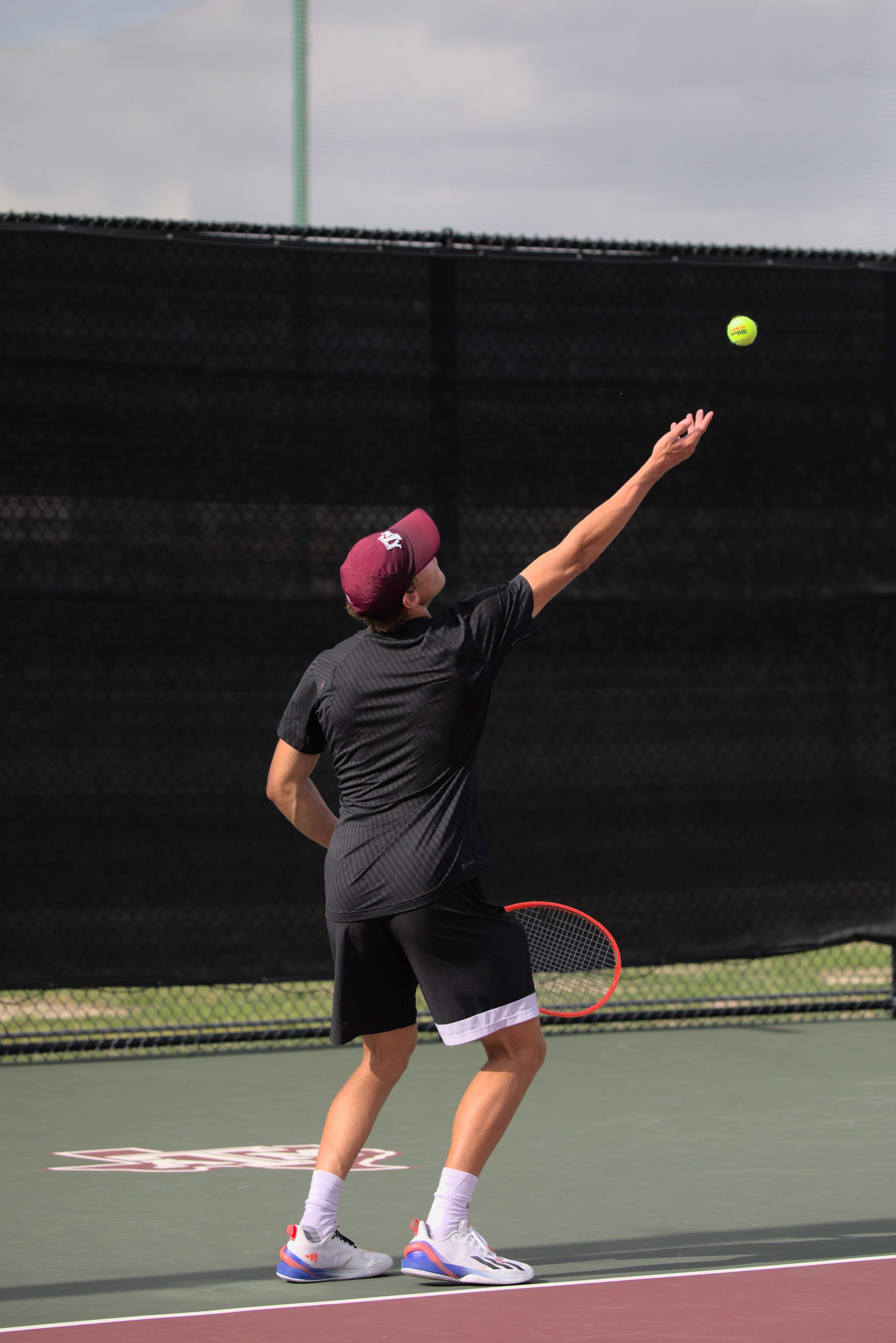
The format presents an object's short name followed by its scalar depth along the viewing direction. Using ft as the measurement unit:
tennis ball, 40.96
